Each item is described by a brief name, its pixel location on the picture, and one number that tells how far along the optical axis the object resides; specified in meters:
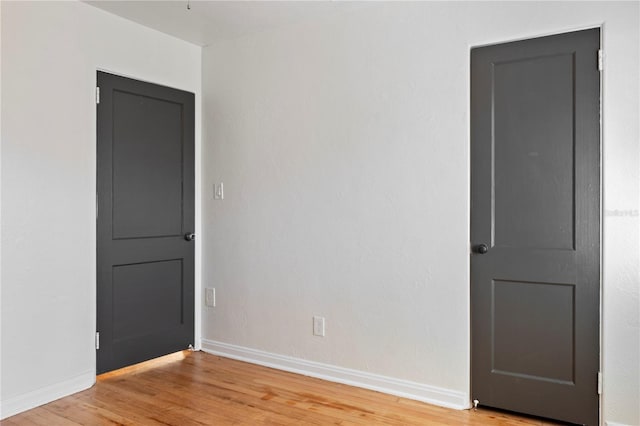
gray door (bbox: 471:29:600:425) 2.56
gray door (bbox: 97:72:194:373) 3.31
